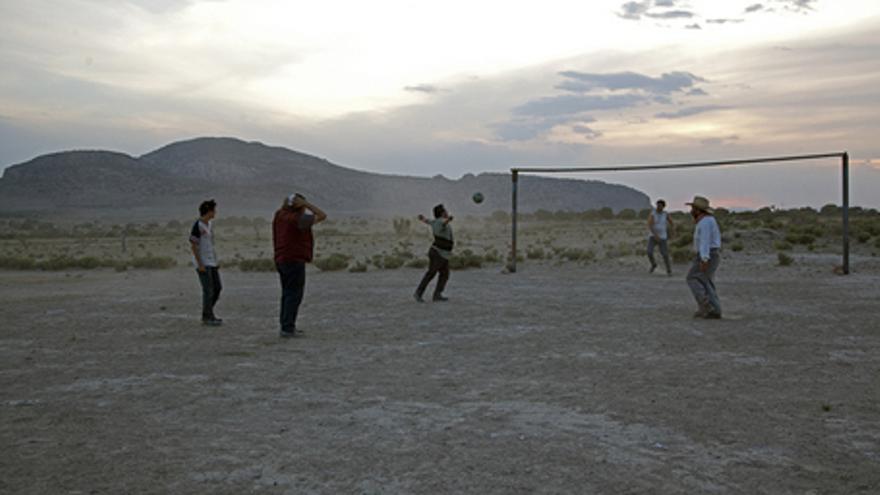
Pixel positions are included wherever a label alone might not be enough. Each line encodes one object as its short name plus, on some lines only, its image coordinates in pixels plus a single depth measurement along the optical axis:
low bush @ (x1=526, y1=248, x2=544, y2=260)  30.87
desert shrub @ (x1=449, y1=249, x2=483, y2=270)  25.72
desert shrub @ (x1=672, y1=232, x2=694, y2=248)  32.20
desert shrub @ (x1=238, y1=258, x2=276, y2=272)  25.84
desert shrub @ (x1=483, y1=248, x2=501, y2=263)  28.76
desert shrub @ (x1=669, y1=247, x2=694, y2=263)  26.67
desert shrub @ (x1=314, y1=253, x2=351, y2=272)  25.66
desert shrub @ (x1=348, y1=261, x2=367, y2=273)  25.11
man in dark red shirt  10.63
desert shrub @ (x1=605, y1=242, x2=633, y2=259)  30.16
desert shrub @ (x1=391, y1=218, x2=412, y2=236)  59.75
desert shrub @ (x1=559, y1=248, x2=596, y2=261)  29.17
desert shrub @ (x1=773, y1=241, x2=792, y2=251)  28.97
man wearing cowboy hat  12.12
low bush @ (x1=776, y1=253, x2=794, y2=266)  23.80
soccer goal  19.84
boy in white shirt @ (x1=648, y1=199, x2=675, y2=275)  19.94
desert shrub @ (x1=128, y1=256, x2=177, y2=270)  28.75
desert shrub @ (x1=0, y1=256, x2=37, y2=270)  28.02
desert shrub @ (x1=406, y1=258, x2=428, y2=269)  26.62
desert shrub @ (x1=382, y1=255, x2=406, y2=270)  26.80
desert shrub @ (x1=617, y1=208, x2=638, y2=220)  88.46
